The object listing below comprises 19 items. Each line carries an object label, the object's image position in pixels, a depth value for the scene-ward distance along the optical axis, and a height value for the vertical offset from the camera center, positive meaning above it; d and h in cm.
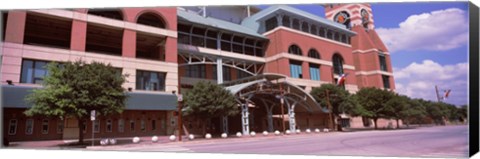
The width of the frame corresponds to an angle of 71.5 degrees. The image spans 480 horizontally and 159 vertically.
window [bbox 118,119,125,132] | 3027 -37
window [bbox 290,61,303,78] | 4722 +699
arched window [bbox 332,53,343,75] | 5499 +894
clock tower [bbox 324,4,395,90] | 5956 +1081
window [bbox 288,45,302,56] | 4766 +986
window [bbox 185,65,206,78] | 3984 +592
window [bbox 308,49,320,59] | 5097 +986
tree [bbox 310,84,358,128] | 4162 +237
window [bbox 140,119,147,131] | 3158 -42
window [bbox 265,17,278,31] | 4784 +1376
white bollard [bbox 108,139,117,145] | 2228 -136
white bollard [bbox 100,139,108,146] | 2180 -136
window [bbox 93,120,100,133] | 2871 -40
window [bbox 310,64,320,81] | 5027 +696
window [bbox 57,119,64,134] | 2758 -34
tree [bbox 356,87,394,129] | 4350 +187
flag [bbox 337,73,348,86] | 4432 +512
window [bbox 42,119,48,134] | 2681 -31
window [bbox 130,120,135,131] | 3095 -39
